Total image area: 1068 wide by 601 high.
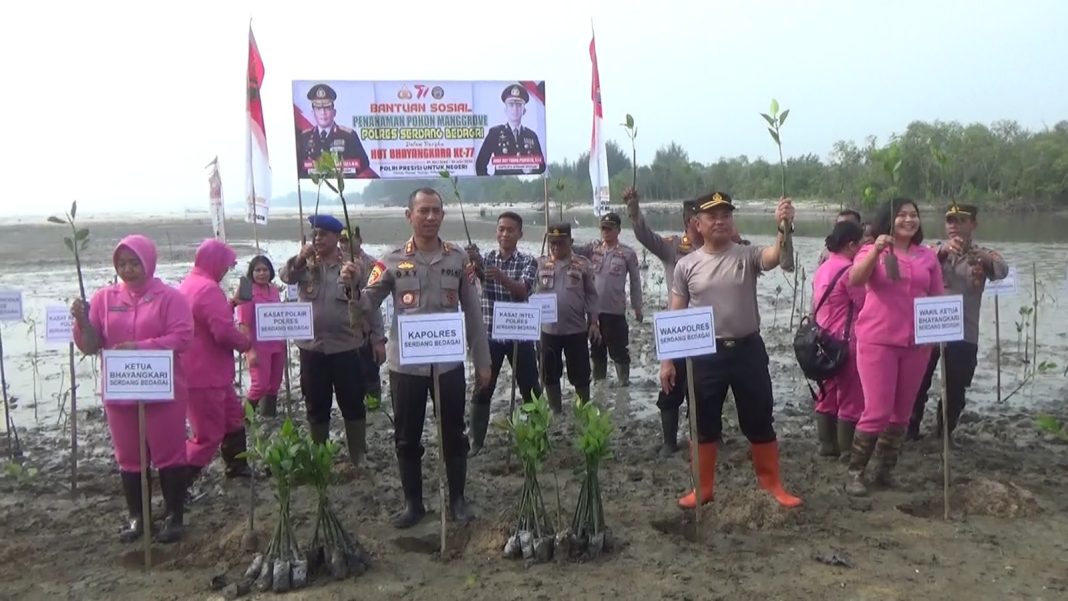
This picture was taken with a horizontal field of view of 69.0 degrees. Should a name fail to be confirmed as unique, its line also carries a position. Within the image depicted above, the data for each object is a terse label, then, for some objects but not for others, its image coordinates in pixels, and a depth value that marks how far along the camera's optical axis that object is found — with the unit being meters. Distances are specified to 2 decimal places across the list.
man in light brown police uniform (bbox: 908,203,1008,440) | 5.53
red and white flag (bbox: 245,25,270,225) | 7.57
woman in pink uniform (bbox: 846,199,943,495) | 4.73
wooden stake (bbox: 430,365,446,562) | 4.18
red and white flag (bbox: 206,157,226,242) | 8.19
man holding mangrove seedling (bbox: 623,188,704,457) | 5.52
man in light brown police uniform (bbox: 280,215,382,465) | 5.51
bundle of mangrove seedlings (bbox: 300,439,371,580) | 3.87
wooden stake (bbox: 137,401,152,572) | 4.10
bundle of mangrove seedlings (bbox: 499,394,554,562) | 3.97
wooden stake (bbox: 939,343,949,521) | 4.38
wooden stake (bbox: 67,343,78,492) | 5.09
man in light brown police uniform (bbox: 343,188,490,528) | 4.48
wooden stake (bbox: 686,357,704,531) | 4.26
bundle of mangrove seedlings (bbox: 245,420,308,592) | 3.75
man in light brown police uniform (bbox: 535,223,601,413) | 6.92
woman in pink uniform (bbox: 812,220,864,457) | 5.46
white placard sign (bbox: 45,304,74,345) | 6.06
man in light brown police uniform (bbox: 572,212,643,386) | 7.91
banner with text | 7.66
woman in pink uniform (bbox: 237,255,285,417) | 7.31
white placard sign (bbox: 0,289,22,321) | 6.27
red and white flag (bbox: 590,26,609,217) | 7.90
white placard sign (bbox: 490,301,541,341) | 5.46
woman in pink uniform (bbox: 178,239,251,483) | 5.09
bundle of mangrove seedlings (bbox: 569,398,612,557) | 3.98
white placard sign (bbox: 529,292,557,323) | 6.39
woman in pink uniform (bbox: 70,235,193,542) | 4.41
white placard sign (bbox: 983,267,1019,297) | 6.45
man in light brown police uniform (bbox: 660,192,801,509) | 4.47
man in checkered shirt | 5.99
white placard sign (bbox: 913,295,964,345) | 4.43
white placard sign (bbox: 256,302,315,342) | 5.43
